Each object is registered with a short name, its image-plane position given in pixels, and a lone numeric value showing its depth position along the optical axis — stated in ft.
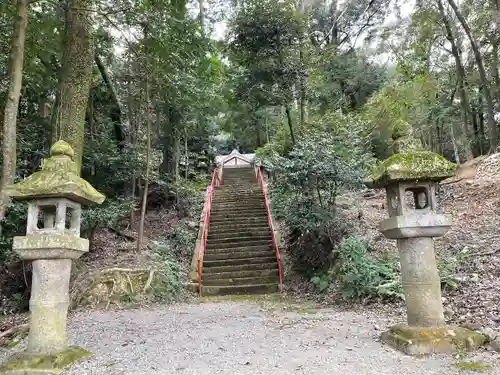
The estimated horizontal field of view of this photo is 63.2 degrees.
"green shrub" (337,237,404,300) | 21.02
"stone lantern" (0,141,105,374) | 13.41
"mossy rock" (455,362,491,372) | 11.76
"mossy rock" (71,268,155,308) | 24.79
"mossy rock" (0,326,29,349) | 17.62
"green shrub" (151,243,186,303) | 26.76
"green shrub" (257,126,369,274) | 27.20
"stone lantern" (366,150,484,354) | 14.08
